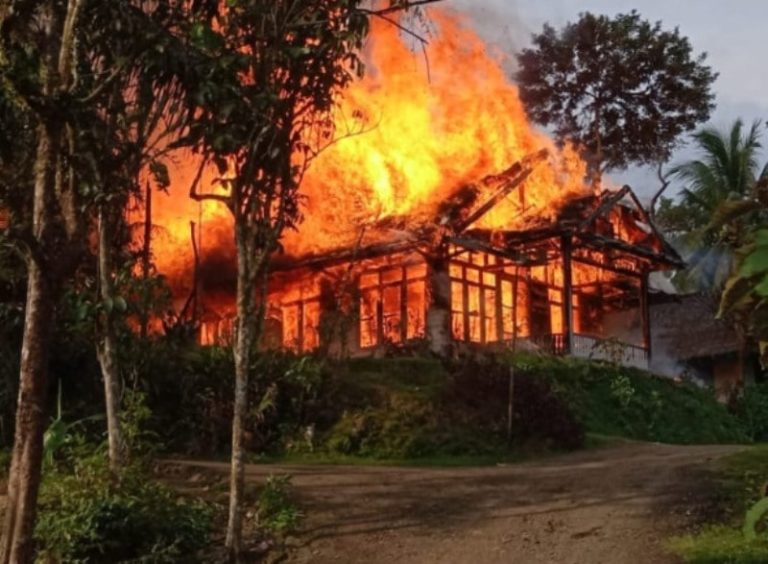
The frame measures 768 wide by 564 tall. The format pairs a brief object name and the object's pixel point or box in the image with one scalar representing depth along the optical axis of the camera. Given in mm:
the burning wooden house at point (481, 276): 26938
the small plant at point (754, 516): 8547
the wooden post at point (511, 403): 18219
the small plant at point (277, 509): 11048
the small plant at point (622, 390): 23328
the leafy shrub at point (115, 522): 9914
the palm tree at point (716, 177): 31672
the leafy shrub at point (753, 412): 26639
